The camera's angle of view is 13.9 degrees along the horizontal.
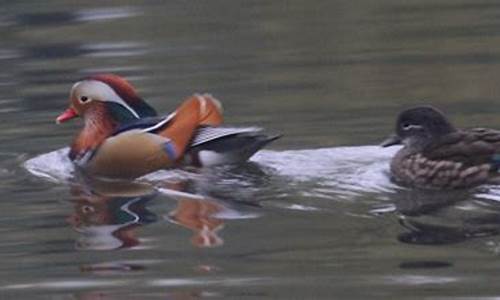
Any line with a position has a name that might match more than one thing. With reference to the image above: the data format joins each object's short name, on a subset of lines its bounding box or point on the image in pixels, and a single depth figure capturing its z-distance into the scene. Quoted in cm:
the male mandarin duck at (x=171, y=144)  1273
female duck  1157
